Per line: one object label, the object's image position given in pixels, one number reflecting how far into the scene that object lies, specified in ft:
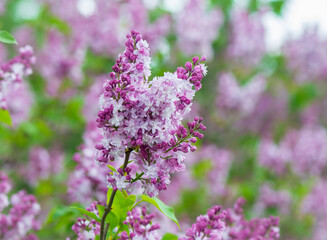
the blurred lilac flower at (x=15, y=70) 7.06
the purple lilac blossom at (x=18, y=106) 14.97
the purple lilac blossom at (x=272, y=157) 19.89
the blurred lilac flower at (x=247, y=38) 21.36
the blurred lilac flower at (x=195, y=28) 19.44
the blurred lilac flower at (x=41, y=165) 15.71
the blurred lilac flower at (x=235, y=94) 19.89
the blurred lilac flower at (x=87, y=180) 8.78
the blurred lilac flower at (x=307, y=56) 23.32
